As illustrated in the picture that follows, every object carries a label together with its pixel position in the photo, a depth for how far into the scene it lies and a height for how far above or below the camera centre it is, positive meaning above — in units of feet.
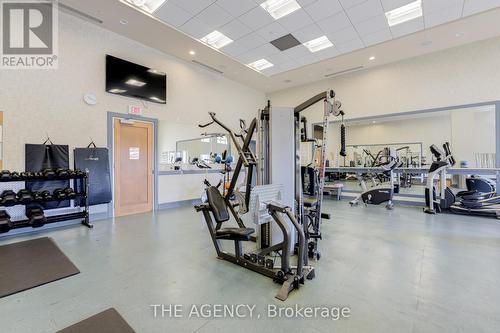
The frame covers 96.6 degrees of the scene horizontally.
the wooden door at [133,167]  17.94 +0.02
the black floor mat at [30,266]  7.78 -3.99
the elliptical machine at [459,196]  17.24 -2.49
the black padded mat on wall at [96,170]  15.71 -0.18
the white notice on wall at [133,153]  18.71 +1.21
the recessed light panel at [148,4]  13.96 +10.39
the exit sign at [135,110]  18.30 +4.78
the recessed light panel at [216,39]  17.76 +10.54
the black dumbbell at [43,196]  13.20 -1.69
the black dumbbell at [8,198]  11.95 -1.64
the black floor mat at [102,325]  5.64 -4.11
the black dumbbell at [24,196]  12.54 -1.62
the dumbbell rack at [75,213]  12.56 -2.73
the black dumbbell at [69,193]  14.29 -1.63
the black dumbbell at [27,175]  12.54 -0.40
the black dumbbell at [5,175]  11.74 -0.37
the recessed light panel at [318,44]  18.57 +10.59
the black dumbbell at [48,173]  13.34 -0.32
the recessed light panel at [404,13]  14.64 +10.47
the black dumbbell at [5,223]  11.65 -2.91
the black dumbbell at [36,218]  12.59 -2.84
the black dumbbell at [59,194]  13.87 -1.65
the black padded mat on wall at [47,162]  13.70 +0.38
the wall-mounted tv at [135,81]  17.11 +7.15
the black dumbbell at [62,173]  13.80 -0.33
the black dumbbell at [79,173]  14.49 -0.36
